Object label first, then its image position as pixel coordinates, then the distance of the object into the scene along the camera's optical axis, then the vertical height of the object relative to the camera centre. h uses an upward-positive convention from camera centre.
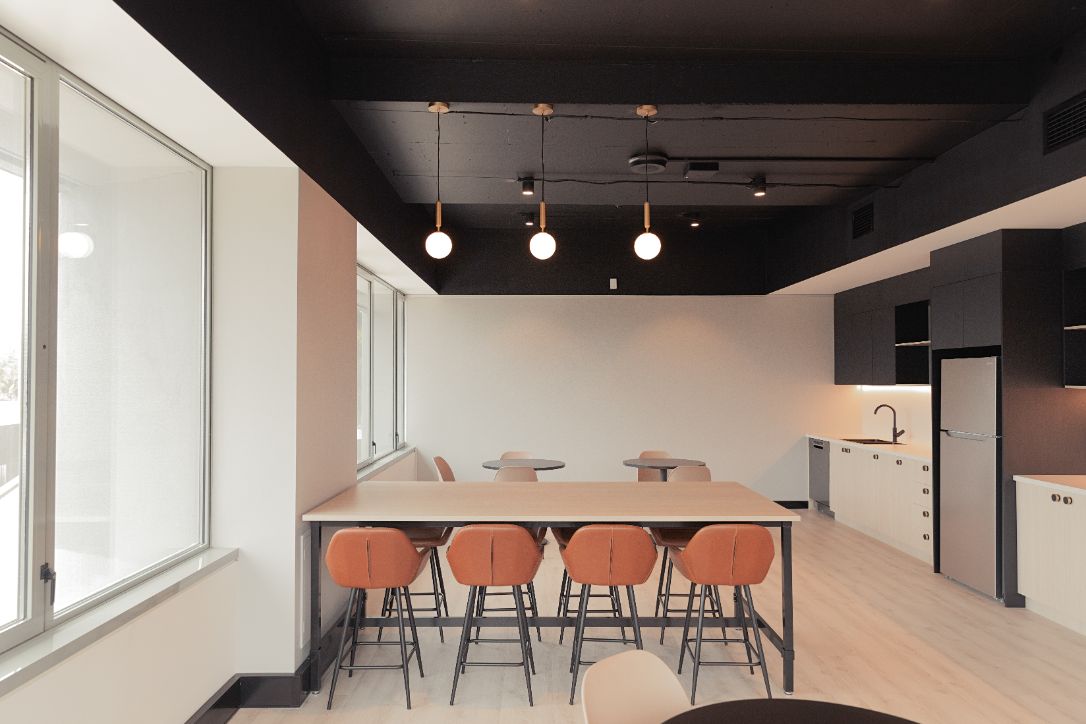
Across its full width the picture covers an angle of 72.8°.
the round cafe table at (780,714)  1.74 -0.83
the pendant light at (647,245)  4.31 +0.74
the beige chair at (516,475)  5.80 -0.83
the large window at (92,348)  2.27 +0.08
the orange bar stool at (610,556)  3.54 -0.89
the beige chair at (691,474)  5.38 -0.76
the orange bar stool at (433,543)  4.10 -0.96
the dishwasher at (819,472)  8.28 -1.17
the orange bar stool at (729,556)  3.52 -0.89
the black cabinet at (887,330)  7.09 +0.41
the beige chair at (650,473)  6.63 -0.93
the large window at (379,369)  6.89 +0.01
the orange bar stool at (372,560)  3.46 -0.90
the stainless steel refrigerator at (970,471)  5.12 -0.73
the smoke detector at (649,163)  4.81 +1.37
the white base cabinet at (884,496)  6.18 -1.17
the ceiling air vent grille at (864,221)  5.86 +1.22
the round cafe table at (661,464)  6.34 -0.82
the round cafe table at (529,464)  6.43 -0.83
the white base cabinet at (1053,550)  4.43 -1.13
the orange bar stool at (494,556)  3.51 -0.89
